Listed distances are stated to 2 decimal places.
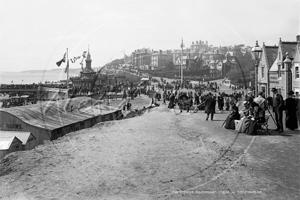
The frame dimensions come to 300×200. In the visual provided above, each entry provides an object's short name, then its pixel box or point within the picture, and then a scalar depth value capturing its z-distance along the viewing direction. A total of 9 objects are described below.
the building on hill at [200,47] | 190.05
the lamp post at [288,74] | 24.20
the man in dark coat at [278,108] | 10.61
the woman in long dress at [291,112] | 11.02
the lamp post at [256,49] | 19.61
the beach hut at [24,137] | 15.55
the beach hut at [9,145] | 13.71
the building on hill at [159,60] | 133.12
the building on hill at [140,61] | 143.75
